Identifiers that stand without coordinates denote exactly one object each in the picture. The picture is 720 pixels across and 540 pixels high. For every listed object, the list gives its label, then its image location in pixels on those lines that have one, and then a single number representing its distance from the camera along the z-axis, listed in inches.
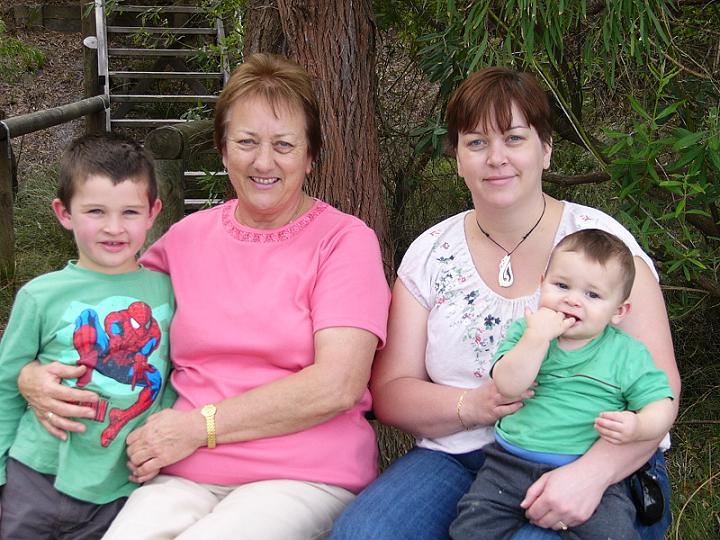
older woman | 90.3
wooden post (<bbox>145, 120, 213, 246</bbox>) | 179.3
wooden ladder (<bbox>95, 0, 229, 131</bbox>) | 368.2
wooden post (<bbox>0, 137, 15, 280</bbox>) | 221.6
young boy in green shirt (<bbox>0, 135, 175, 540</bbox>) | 90.8
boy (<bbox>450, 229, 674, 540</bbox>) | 82.7
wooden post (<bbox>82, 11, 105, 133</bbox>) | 382.9
